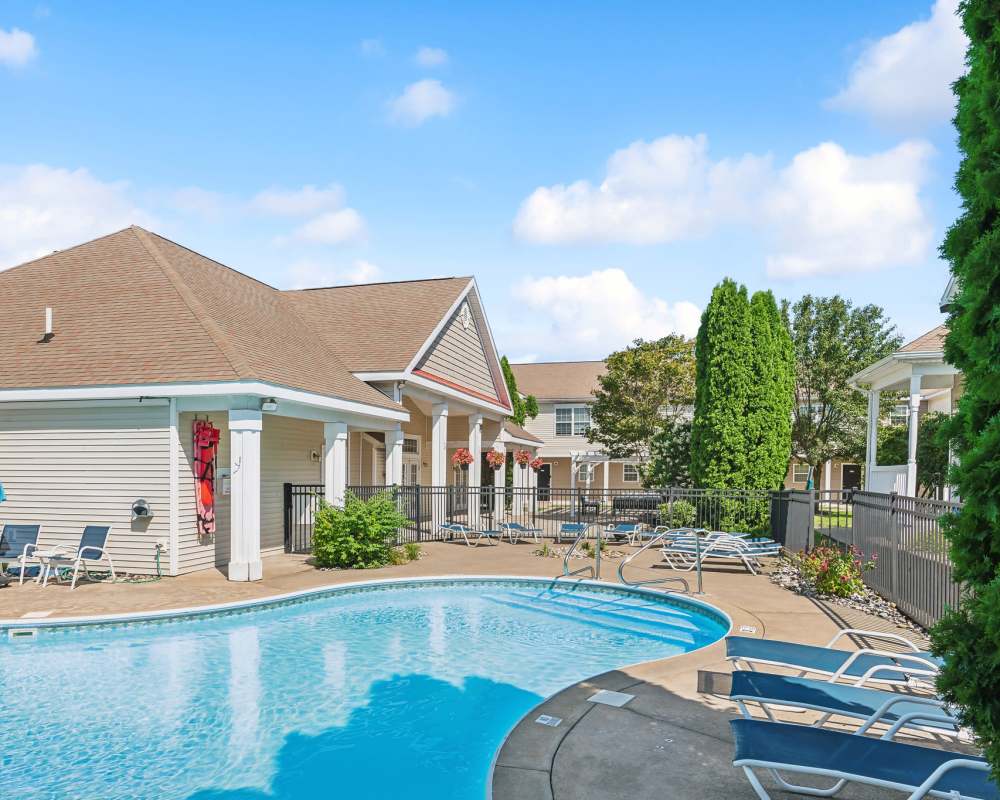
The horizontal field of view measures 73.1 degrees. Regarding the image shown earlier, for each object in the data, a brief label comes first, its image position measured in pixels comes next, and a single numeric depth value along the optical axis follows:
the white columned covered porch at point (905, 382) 15.24
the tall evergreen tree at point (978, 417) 2.82
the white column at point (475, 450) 22.58
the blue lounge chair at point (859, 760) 3.28
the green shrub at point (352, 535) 13.36
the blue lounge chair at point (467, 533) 17.69
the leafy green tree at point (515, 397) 37.47
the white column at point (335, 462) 14.77
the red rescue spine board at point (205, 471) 12.60
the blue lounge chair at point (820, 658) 5.36
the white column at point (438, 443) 20.03
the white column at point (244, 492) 11.83
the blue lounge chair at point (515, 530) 17.94
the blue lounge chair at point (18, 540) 11.81
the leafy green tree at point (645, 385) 29.67
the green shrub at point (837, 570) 10.52
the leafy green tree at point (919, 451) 23.10
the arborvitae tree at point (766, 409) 19.84
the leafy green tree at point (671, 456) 23.73
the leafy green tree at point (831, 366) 33.62
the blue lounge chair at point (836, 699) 4.30
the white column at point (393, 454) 17.94
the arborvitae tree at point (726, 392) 19.83
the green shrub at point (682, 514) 19.00
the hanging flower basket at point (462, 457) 21.25
